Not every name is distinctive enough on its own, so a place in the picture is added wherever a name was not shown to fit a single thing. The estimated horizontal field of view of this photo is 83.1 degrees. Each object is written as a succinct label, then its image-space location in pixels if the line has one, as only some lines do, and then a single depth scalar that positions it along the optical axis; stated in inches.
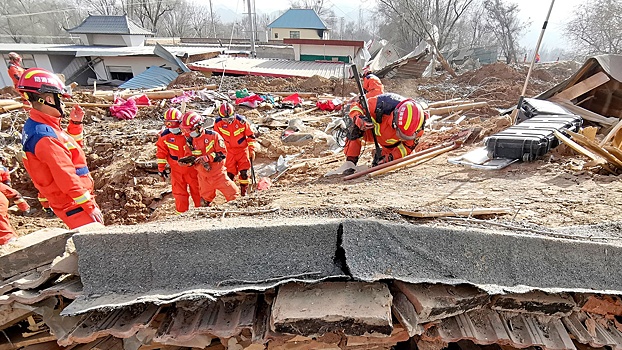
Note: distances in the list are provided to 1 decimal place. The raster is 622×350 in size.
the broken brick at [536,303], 81.0
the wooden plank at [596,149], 143.7
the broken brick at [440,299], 76.3
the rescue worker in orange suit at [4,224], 171.8
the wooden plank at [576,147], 151.7
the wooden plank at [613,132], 163.1
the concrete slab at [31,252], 86.4
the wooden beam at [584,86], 256.2
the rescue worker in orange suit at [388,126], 200.8
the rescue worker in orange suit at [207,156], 242.2
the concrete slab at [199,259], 77.3
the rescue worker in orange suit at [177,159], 248.4
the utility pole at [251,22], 840.9
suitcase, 169.0
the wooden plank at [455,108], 447.8
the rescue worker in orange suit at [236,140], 281.4
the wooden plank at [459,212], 102.3
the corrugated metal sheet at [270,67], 834.2
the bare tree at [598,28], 1144.8
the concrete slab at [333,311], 73.0
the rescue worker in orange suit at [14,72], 315.3
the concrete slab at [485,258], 77.8
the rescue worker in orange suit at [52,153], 150.8
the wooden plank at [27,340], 91.4
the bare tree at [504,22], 1212.5
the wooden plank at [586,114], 234.4
